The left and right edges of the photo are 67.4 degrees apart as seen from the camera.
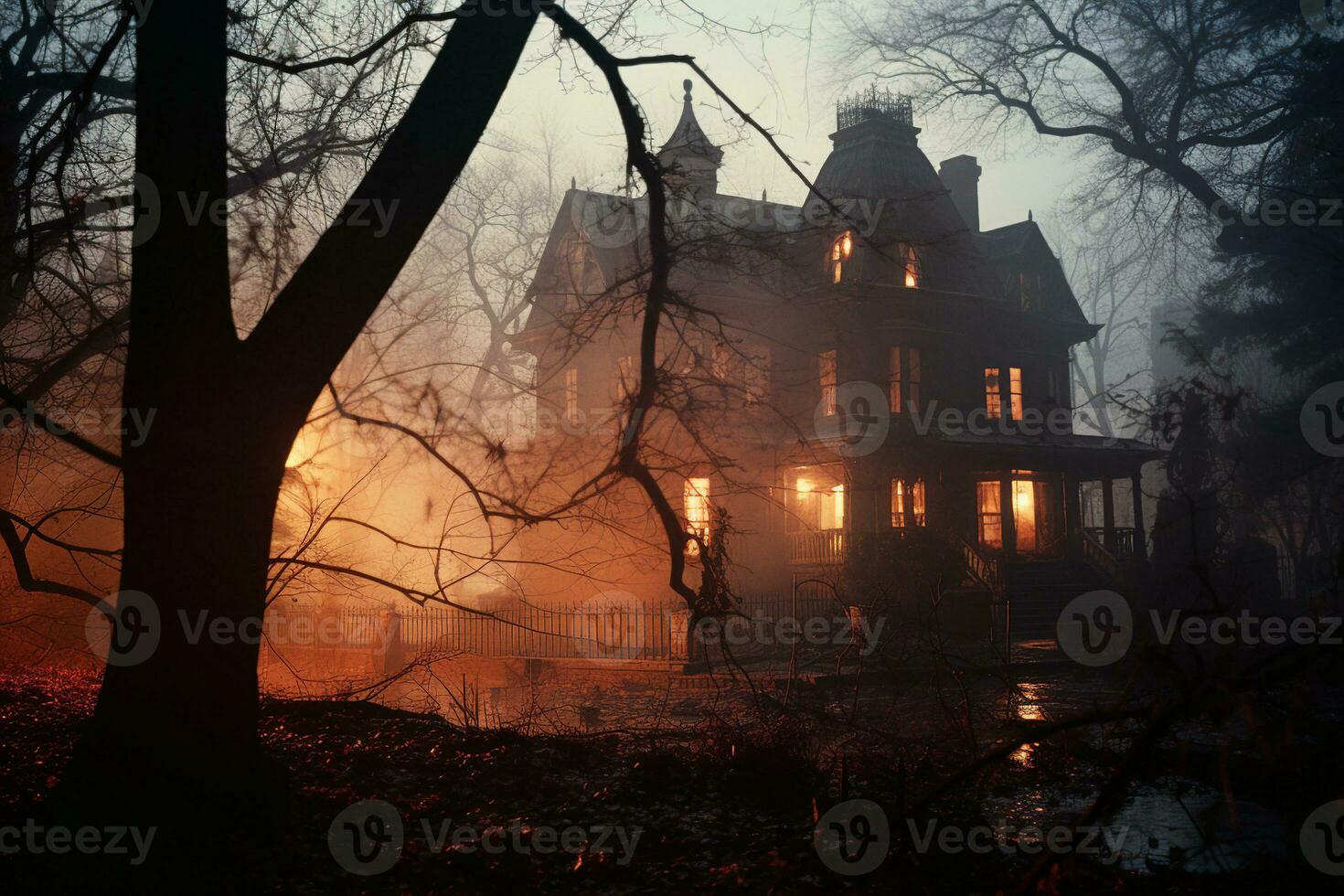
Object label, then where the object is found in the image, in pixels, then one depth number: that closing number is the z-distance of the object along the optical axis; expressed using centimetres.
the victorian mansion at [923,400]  2581
